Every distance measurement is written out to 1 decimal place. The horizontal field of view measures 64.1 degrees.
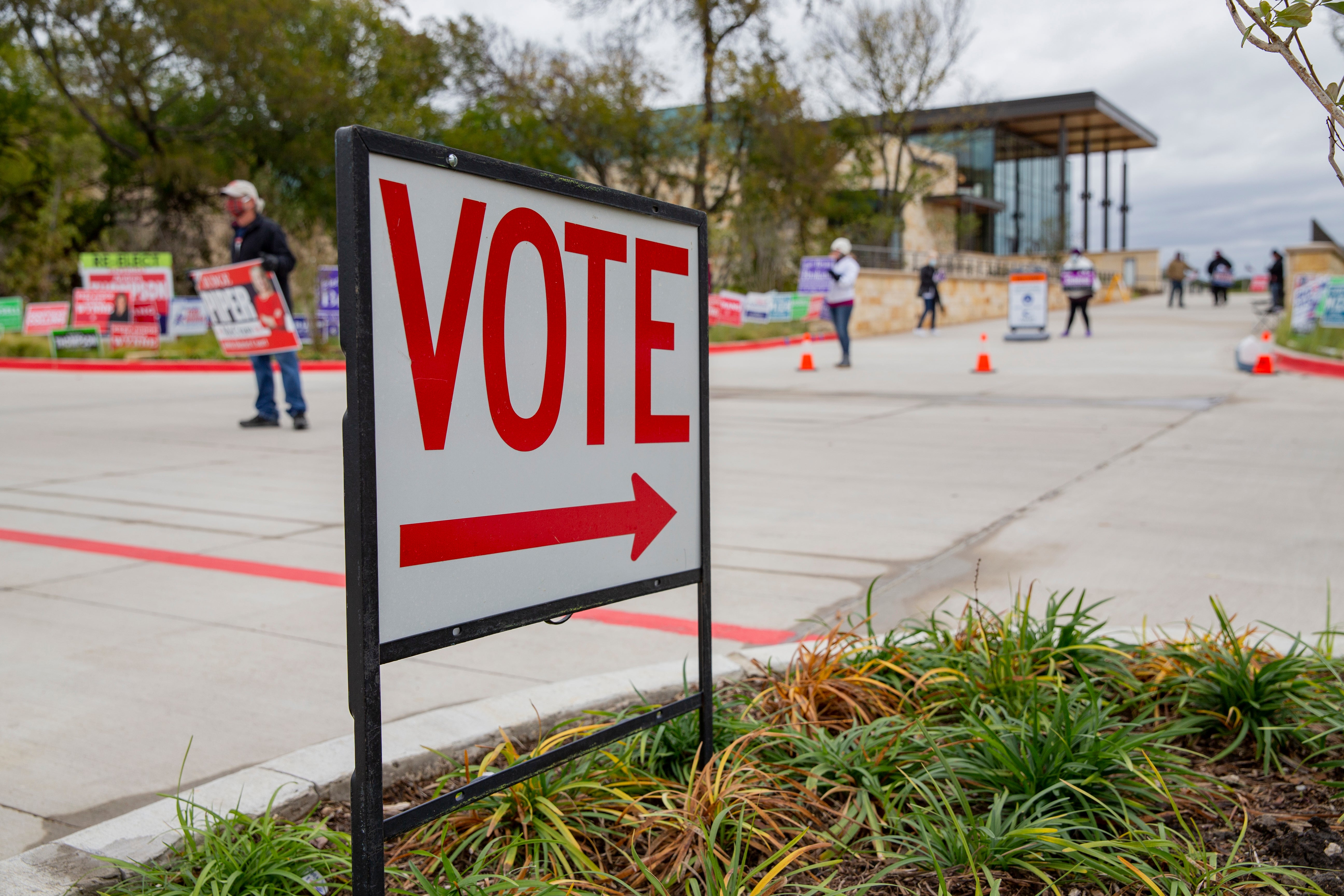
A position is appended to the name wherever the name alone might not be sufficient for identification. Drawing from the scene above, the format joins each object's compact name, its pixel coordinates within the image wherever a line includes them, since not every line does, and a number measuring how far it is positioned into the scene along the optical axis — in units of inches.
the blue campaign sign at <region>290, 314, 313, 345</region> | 909.2
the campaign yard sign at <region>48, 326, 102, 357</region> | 908.6
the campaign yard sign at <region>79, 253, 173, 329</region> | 964.0
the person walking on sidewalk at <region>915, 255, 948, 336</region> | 1098.7
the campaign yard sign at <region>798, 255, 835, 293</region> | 1140.5
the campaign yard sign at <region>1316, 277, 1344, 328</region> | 707.4
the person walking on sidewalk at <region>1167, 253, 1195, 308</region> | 1488.7
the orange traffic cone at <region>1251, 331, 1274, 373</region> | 572.1
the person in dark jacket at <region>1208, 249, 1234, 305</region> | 1482.5
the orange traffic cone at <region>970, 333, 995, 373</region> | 646.5
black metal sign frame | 67.2
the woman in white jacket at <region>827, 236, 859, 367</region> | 645.3
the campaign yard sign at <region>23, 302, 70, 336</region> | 964.6
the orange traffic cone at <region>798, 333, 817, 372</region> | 676.7
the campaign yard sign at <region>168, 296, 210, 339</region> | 1016.9
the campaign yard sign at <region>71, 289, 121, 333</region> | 930.1
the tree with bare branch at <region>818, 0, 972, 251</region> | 1471.5
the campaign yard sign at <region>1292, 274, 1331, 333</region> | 731.4
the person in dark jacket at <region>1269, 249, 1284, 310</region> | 1259.8
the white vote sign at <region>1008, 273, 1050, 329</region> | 904.3
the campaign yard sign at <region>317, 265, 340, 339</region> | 914.7
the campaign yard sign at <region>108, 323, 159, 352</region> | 943.0
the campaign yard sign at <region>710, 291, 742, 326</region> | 1079.0
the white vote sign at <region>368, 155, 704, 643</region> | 71.6
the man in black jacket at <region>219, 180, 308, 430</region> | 401.7
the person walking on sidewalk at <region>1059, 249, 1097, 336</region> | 920.9
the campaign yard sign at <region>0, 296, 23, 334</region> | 1085.1
